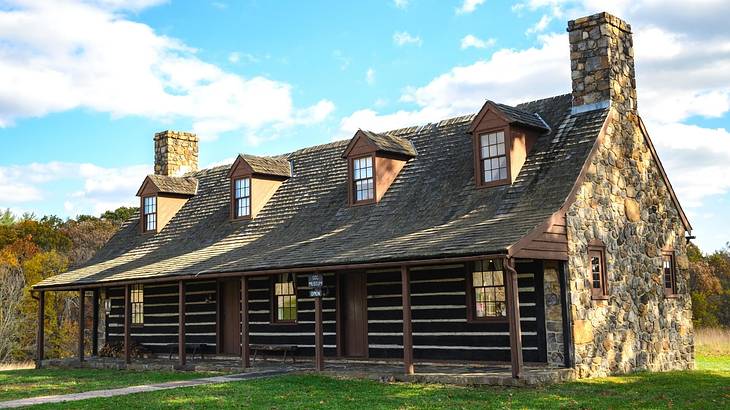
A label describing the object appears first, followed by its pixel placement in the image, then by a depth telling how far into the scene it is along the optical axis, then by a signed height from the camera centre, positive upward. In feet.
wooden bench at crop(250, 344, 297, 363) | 62.90 -3.53
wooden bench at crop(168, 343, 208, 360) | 70.28 -3.74
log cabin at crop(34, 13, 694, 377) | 51.16 +3.66
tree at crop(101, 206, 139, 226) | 167.22 +19.67
